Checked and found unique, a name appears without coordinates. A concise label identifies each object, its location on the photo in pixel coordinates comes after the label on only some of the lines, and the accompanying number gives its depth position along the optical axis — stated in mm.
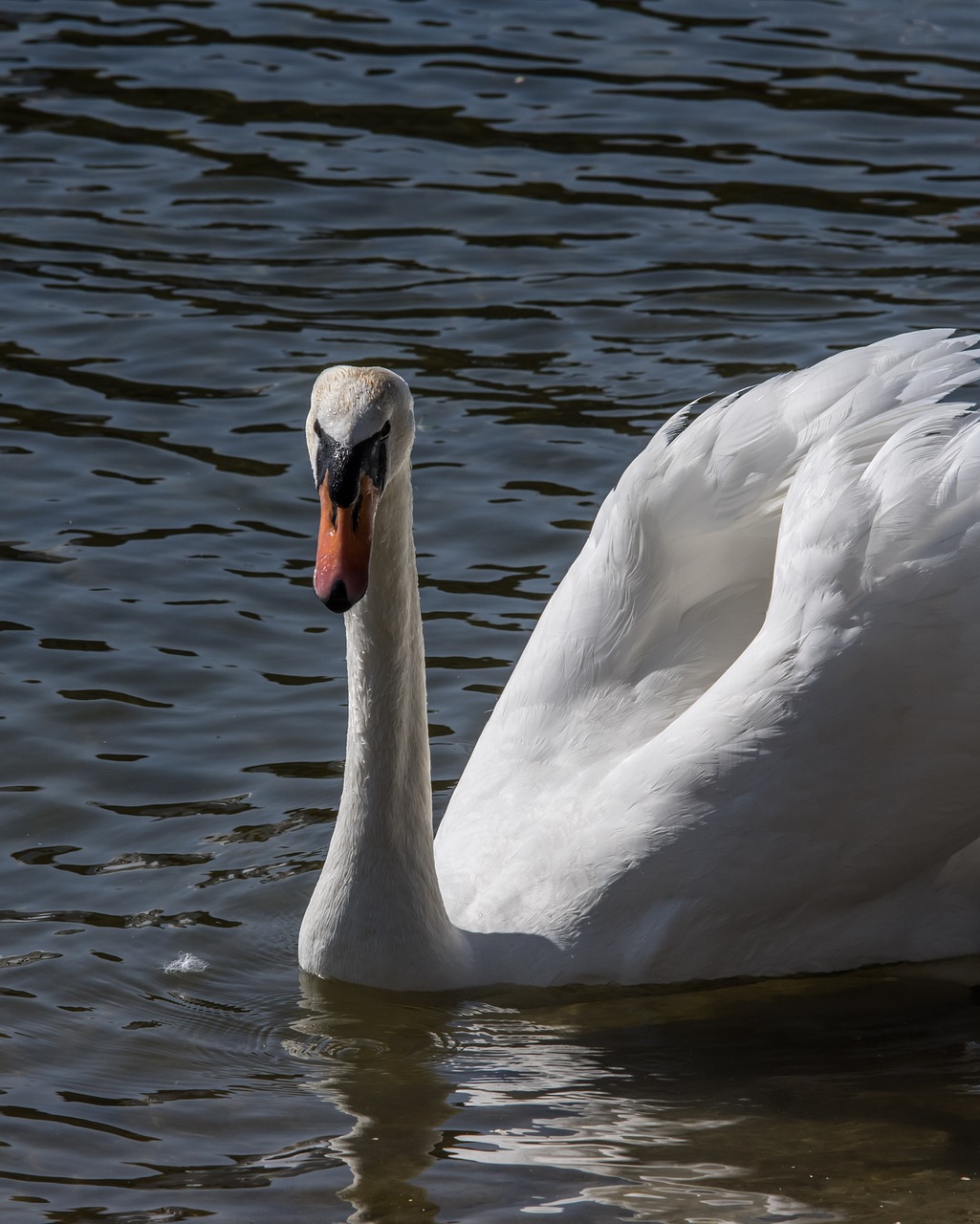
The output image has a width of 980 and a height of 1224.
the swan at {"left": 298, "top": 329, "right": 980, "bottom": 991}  11984
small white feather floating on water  12758
